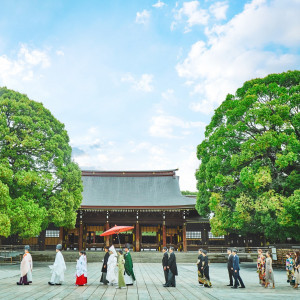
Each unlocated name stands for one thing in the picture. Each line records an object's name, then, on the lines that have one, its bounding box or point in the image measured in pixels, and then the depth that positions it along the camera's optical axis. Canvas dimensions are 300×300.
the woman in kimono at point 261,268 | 11.11
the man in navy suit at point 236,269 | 10.45
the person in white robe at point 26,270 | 10.52
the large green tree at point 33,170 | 16.27
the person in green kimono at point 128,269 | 10.65
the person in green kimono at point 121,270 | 10.22
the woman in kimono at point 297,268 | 10.59
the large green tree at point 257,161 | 16.44
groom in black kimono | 11.02
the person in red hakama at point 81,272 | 10.63
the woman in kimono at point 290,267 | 11.62
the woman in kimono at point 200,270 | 10.58
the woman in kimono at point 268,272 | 10.67
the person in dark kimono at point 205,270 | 10.52
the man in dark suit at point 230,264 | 10.55
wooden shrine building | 26.23
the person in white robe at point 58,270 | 10.71
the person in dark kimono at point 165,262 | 10.49
